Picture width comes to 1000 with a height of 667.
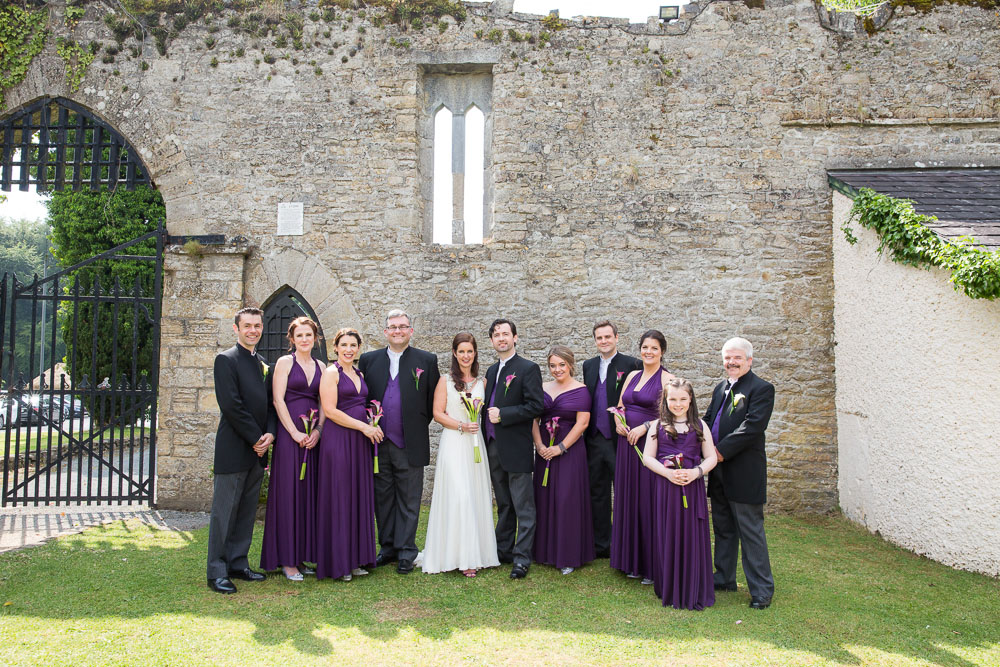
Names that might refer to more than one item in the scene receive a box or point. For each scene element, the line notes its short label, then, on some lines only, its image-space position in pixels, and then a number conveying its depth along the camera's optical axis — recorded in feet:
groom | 16.14
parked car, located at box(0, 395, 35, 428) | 21.97
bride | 16.03
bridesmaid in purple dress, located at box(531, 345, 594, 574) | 16.35
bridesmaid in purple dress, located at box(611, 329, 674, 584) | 15.56
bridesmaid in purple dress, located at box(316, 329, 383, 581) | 15.29
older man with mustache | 14.21
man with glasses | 16.42
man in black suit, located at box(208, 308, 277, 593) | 14.78
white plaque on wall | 24.40
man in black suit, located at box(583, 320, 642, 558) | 17.19
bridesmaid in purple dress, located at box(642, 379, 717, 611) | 13.79
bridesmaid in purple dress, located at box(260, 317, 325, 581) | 15.26
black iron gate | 22.40
